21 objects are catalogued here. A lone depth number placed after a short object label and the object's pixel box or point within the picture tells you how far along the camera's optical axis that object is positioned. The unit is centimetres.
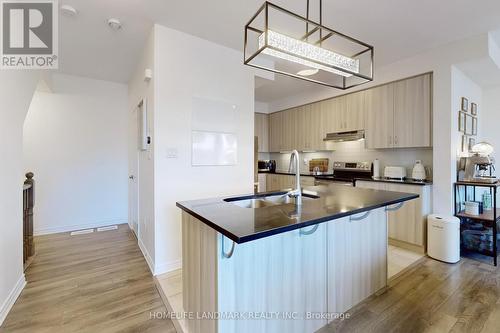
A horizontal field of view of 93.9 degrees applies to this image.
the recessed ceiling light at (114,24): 238
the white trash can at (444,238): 274
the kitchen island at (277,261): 125
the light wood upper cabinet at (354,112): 388
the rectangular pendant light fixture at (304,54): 133
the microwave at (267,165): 600
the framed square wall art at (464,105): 315
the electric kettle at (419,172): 330
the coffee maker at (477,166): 297
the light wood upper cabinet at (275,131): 565
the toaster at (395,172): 347
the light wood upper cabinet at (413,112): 313
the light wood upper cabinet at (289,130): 521
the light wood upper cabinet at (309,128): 469
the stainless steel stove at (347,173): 392
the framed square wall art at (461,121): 307
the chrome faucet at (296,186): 167
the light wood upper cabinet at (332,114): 425
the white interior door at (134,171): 351
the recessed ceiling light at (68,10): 217
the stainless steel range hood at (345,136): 390
